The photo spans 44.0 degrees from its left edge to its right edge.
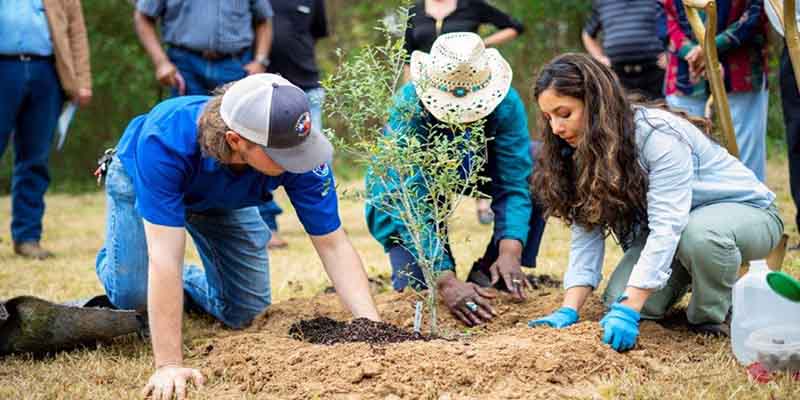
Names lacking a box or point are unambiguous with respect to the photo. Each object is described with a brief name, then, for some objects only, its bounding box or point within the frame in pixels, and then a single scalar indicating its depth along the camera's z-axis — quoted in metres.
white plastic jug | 3.04
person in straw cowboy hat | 3.89
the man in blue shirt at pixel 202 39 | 6.32
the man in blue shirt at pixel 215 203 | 3.12
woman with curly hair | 3.48
